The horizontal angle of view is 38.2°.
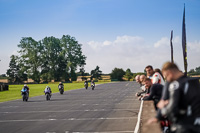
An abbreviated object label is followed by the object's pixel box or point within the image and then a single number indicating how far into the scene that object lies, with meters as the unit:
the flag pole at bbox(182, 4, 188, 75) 20.51
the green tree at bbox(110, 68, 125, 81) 154.88
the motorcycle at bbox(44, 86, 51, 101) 29.14
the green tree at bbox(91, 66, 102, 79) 184.25
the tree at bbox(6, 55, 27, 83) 143.77
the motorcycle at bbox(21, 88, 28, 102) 28.56
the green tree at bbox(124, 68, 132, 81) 158.50
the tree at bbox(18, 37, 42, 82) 119.90
